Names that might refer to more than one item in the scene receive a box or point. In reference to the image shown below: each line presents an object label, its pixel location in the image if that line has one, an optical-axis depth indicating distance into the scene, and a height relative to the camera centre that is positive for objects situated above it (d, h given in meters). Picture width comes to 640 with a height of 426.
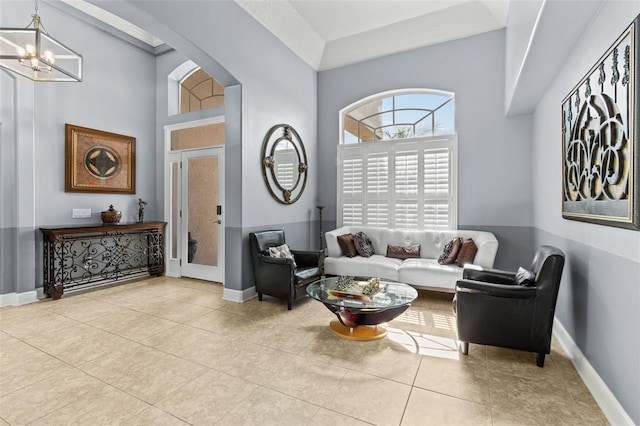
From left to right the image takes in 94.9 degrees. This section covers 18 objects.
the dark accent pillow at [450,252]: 4.05 -0.57
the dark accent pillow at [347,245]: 4.58 -0.52
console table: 4.08 -0.67
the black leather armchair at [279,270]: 3.67 -0.78
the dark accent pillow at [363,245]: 4.59 -0.53
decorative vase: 4.73 -0.05
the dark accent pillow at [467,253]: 3.95 -0.57
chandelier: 2.58 +1.52
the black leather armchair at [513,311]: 2.32 -0.82
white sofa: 3.82 -0.71
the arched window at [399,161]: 4.71 +0.86
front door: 4.93 -0.03
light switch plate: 4.55 +0.00
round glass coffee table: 2.70 -0.85
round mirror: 4.45 +0.79
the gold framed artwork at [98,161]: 4.49 +0.85
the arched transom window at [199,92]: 5.23 +2.23
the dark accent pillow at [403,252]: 4.50 -0.62
